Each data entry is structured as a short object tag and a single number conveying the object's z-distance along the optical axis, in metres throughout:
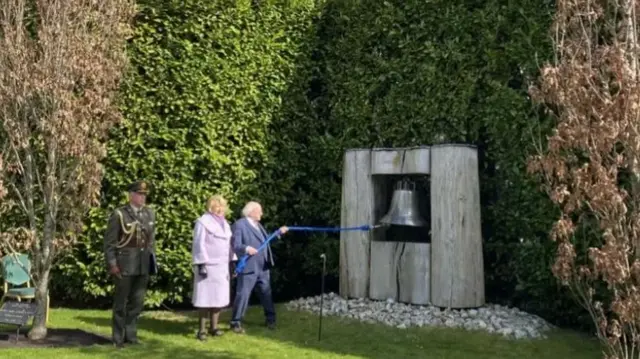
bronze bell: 10.16
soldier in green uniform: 8.69
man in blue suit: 9.76
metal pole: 9.24
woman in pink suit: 9.27
